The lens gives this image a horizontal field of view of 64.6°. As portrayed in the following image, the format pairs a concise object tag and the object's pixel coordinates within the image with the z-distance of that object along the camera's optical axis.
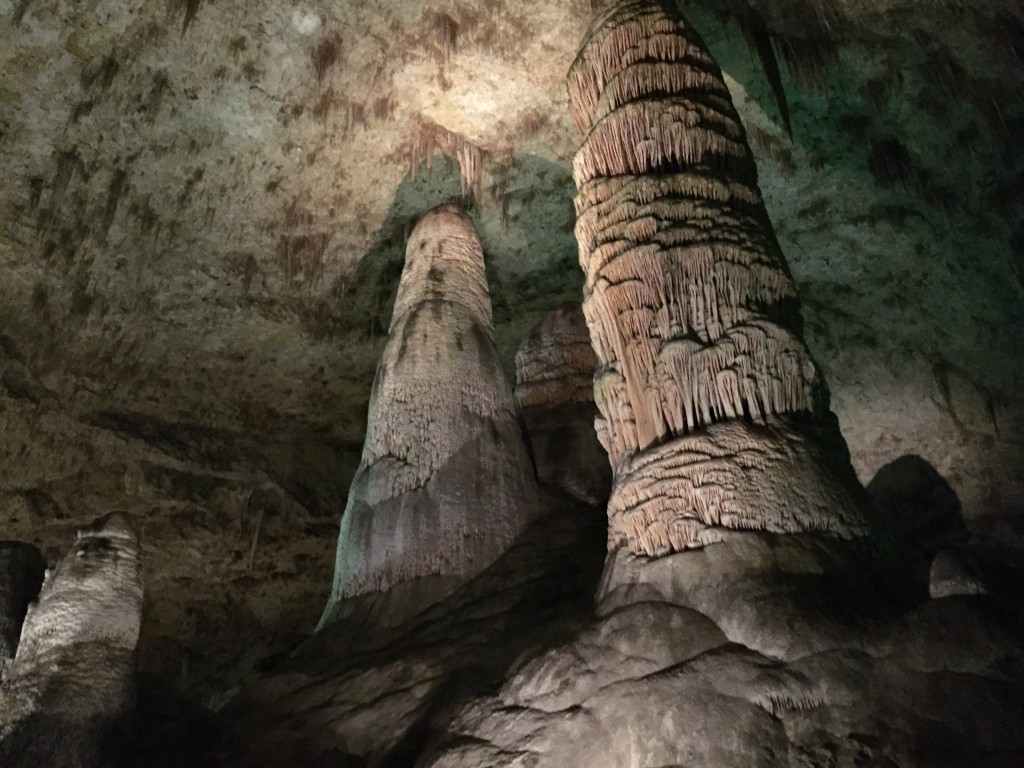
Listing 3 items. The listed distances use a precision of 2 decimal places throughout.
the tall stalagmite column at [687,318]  4.37
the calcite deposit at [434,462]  6.57
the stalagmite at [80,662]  4.38
